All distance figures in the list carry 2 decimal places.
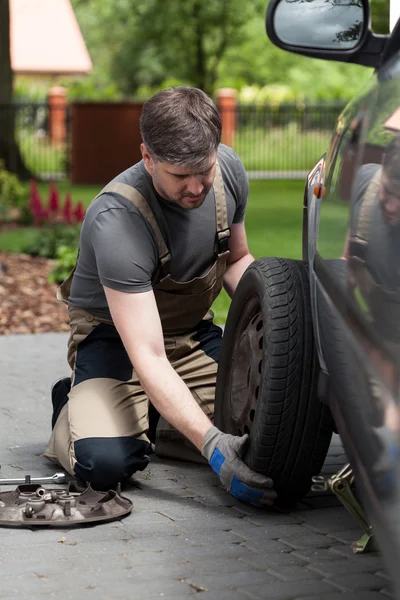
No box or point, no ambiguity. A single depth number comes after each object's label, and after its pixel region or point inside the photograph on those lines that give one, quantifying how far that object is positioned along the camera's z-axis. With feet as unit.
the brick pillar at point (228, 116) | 88.69
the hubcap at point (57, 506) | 12.60
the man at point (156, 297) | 13.03
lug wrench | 14.11
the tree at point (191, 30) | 107.34
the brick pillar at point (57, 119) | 75.66
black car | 8.24
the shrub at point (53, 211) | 37.35
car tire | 12.32
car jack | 11.39
